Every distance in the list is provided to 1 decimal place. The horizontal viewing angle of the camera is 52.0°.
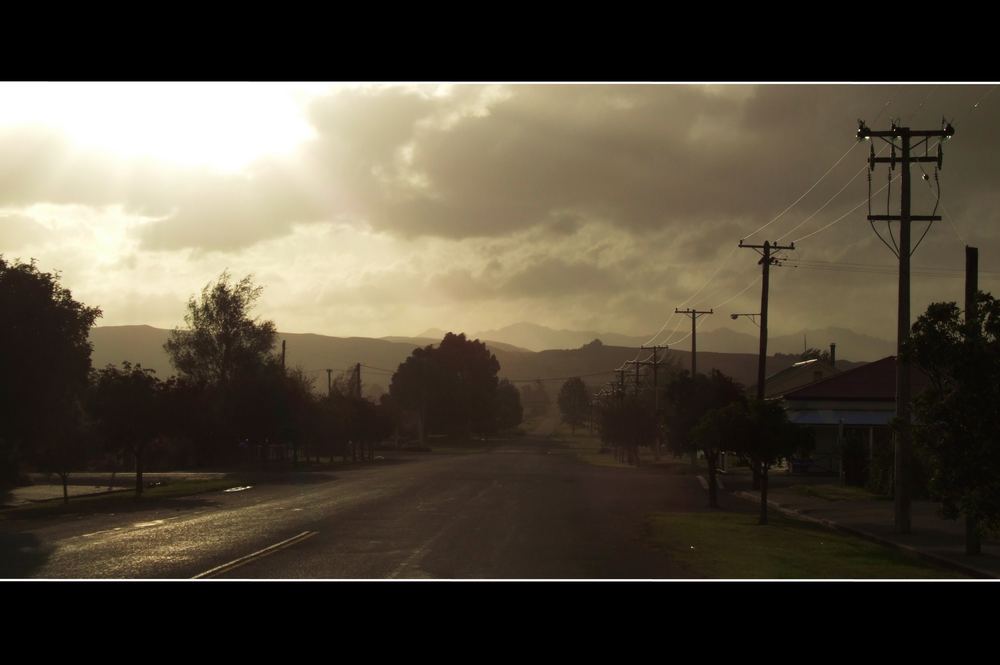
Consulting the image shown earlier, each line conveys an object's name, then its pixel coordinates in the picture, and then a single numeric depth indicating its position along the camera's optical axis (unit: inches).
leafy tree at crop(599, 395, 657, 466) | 3056.1
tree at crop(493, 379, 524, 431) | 6252.0
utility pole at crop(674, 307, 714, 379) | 2593.5
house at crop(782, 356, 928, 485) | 2267.5
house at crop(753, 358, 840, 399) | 2778.1
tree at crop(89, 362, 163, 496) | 1496.1
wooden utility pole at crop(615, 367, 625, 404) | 3949.8
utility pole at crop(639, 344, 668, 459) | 3101.9
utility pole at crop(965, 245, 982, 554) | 708.0
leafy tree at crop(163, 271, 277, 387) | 3051.2
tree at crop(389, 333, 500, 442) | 5049.2
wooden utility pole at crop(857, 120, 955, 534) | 970.1
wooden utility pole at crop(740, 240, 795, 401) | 1713.8
